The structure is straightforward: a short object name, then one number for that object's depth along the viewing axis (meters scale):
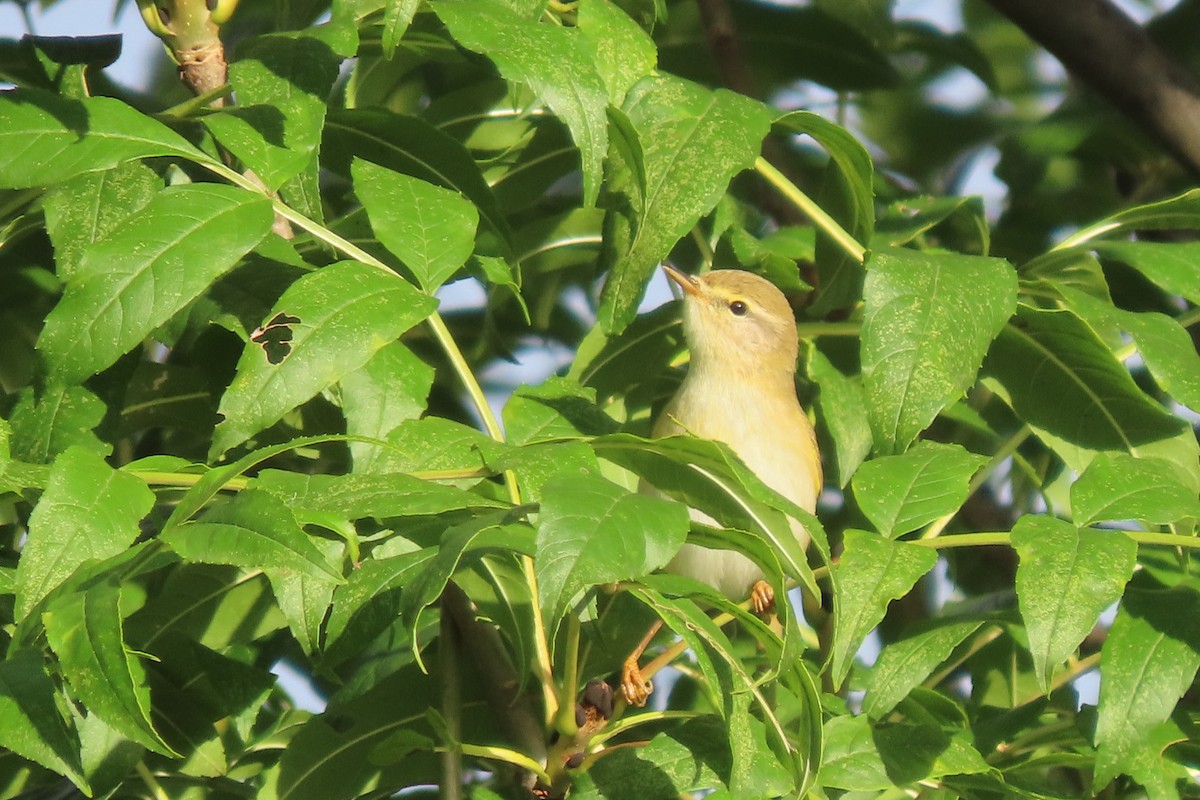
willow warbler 8.33
